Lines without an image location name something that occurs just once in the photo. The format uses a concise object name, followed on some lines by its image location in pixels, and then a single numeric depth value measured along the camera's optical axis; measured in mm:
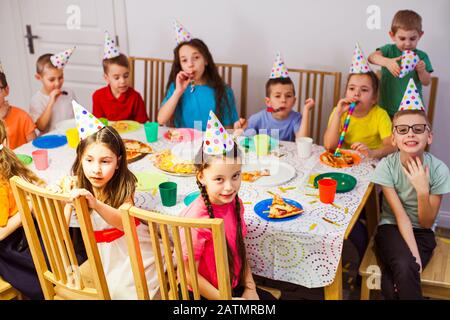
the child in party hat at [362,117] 2482
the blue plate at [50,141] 2482
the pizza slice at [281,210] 1824
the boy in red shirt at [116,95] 2959
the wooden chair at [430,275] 1938
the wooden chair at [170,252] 1317
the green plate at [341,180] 2006
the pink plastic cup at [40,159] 2186
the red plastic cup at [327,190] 1887
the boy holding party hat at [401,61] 2648
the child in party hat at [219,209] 1615
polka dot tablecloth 1749
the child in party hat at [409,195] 1966
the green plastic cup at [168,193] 1902
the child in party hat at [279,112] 2656
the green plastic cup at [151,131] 2514
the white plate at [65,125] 2715
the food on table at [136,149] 2340
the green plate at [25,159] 2292
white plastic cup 2311
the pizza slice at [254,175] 2107
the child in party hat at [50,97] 2961
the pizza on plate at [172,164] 2178
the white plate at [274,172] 2076
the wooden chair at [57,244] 1526
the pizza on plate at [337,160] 2230
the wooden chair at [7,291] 1935
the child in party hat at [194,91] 2830
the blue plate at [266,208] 1824
